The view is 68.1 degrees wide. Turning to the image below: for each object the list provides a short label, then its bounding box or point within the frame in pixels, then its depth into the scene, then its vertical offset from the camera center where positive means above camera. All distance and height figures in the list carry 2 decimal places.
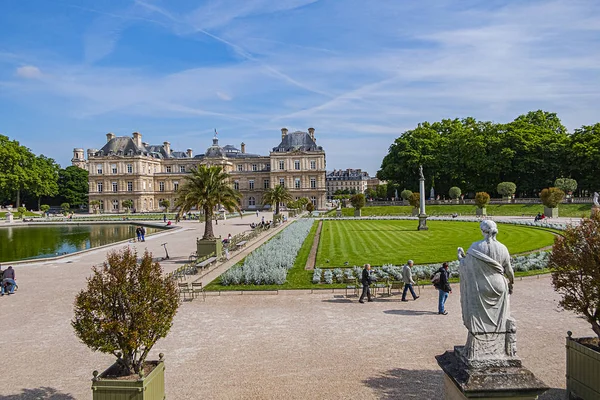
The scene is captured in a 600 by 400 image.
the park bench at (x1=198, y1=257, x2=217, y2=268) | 19.74 -2.91
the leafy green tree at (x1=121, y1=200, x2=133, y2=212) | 86.62 -0.51
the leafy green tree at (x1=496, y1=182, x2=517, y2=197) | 58.53 +0.72
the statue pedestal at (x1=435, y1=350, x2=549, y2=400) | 5.39 -2.33
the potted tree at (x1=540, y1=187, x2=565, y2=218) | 45.78 -0.68
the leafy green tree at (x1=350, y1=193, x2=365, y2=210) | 57.47 -0.56
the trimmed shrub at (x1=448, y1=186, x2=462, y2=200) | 62.94 +0.36
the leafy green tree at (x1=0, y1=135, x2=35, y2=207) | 73.62 +6.07
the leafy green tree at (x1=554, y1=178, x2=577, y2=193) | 53.94 +1.00
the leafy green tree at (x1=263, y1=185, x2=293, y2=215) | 55.55 +0.28
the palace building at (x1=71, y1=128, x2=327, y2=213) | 94.38 +6.10
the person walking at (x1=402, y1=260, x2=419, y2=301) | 14.15 -2.74
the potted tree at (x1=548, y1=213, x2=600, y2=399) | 6.71 -1.60
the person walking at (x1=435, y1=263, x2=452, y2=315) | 12.57 -2.74
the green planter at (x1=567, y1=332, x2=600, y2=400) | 6.54 -2.75
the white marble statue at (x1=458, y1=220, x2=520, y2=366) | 5.57 -1.40
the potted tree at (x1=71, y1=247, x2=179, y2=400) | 6.48 -1.83
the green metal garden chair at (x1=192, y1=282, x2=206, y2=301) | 15.23 -3.20
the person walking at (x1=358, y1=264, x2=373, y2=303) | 14.12 -2.73
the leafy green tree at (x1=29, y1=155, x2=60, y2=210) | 79.88 +4.68
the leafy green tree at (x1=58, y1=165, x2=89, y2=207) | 97.62 +3.90
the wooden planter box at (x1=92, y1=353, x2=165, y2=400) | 6.35 -2.69
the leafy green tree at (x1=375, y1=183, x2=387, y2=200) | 121.34 +1.17
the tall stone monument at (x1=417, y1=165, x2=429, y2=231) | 35.94 -2.10
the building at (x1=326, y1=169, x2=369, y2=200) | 173.00 +5.96
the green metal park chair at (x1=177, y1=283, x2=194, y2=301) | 14.78 -3.06
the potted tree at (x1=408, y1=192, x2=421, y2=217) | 53.73 -0.56
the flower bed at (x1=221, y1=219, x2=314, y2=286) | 17.00 -2.86
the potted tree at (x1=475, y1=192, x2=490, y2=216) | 51.75 -0.82
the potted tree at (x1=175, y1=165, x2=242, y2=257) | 25.31 +0.44
